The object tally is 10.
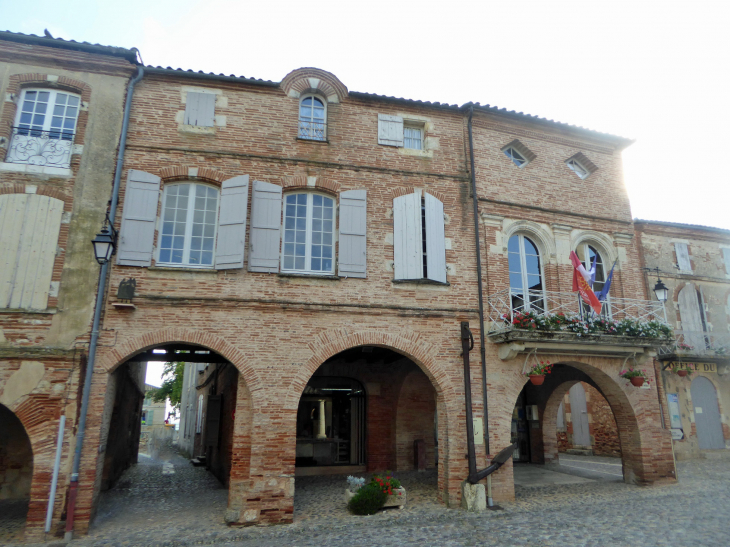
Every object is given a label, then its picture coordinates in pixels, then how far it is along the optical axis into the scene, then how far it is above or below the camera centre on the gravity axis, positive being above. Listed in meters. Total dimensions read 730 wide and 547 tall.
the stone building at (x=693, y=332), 16.33 +2.45
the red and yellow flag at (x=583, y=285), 10.50 +2.53
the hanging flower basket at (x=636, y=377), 10.49 +0.60
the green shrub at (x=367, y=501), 9.09 -1.72
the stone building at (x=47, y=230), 8.26 +3.10
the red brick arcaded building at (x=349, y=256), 9.26 +3.08
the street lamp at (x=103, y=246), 8.06 +2.52
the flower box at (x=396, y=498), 9.36 -1.73
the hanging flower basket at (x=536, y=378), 10.08 +0.54
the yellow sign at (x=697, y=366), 16.45 +1.30
